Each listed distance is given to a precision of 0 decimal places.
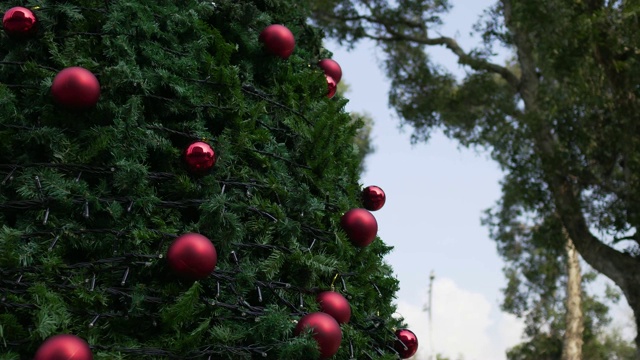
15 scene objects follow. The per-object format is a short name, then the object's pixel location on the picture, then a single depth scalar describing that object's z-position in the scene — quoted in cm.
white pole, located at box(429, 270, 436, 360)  859
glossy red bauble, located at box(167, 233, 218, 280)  208
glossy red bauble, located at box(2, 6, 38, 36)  236
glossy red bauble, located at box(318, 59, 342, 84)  333
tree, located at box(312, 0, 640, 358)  941
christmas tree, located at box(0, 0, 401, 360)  206
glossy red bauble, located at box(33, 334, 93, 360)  185
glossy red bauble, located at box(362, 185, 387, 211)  309
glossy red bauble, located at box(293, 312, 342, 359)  220
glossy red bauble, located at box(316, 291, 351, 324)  236
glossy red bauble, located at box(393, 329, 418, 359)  275
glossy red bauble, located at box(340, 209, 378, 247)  262
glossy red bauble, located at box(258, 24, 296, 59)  284
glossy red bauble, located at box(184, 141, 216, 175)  230
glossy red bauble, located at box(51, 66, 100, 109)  222
